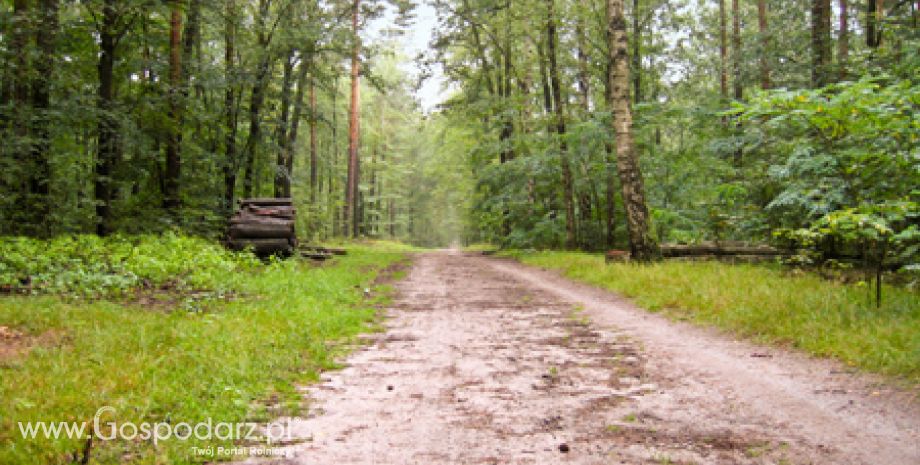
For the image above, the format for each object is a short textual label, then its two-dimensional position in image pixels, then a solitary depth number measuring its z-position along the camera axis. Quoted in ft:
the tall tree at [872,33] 42.92
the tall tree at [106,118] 38.14
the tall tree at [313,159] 96.50
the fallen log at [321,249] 51.73
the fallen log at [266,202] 45.12
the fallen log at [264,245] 41.45
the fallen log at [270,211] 43.42
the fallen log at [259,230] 41.47
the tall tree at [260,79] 54.08
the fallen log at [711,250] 36.81
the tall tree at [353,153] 88.07
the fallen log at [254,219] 42.15
